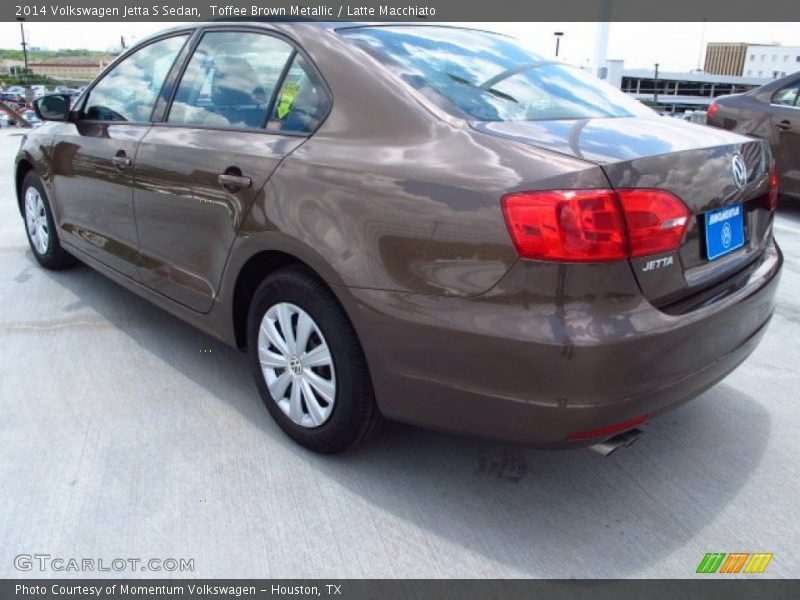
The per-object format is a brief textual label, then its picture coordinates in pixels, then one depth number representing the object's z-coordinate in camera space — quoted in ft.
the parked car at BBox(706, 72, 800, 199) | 22.22
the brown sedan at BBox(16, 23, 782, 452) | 6.43
